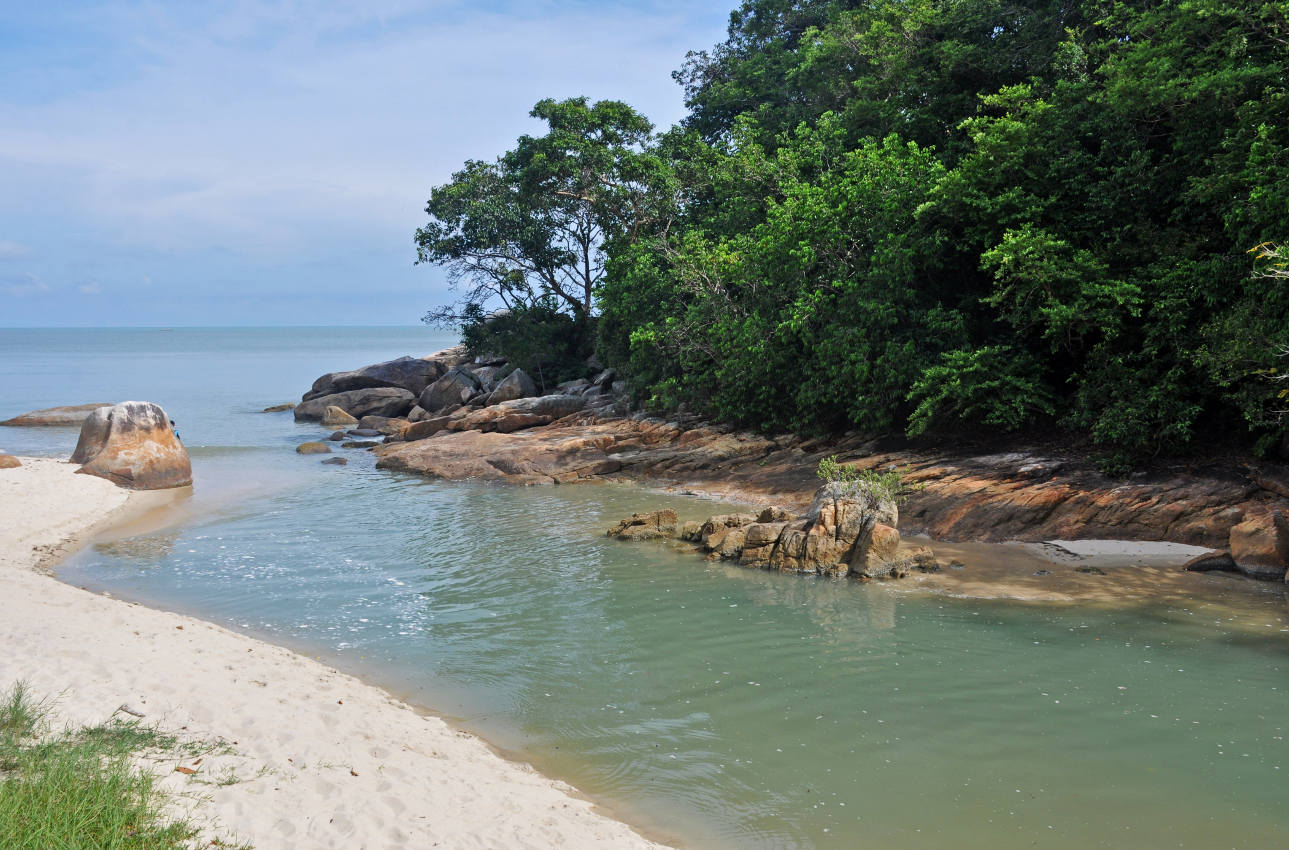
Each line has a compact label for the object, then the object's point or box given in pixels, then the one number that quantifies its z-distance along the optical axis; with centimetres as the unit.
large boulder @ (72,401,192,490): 2222
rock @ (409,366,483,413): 3662
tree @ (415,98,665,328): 3250
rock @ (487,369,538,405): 3381
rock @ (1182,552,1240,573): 1285
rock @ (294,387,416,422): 3975
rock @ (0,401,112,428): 3750
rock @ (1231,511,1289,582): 1248
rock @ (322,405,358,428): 3962
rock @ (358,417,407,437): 3541
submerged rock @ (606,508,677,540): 1638
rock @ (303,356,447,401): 4247
